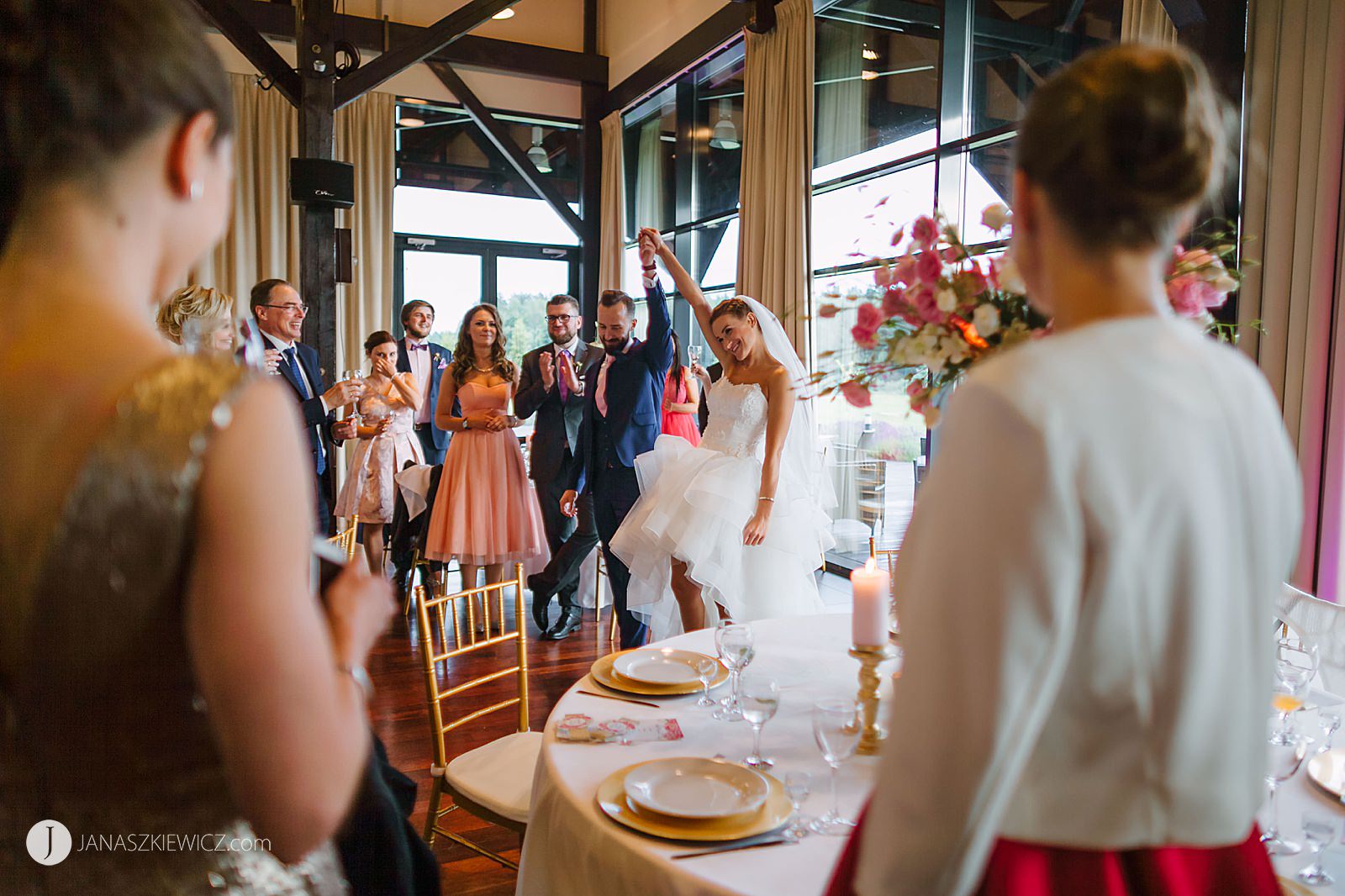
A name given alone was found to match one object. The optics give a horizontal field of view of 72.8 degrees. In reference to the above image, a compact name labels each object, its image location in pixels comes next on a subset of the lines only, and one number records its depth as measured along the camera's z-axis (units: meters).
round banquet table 1.13
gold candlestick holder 1.47
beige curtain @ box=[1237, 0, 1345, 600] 2.78
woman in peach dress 4.54
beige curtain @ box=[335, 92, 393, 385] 7.84
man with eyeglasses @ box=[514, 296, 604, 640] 4.68
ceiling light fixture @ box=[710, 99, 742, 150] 6.85
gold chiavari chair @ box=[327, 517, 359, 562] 3.07
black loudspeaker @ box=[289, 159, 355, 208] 5.85
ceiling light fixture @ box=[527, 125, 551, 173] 8.59
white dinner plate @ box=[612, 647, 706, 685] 1.79
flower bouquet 1.37
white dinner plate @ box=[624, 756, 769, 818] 1.24
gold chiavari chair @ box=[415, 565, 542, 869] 1.95
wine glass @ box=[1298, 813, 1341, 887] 1.12
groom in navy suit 4.05
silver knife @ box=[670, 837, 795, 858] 1.16
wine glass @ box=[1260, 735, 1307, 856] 1.16
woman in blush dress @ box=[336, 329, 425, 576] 5.07
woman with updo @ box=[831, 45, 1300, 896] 0.66
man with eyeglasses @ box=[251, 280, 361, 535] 4.00
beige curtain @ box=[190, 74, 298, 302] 7.46
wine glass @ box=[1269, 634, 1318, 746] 1.39
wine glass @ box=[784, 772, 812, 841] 1.24
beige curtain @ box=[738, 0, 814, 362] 5.45
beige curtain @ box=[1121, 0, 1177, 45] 3.29
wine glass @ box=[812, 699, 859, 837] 1.19
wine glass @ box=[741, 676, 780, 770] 1.37
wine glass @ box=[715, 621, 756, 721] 1.62
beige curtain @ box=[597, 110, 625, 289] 8.11
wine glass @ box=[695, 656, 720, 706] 1.74
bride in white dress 3.16
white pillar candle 1.51
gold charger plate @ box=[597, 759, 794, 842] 1.19
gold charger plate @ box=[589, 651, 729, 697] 1.76
